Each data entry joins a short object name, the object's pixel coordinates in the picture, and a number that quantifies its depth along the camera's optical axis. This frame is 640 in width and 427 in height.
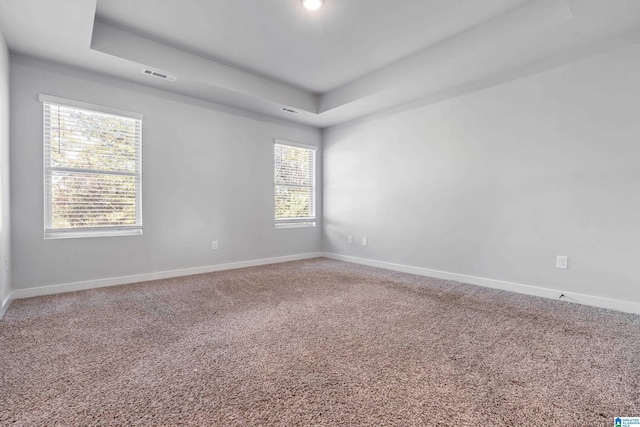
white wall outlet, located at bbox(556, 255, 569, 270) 2.83
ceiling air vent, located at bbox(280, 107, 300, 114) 4.33
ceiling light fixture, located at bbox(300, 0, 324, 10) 2.43
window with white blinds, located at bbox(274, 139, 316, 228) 4.93
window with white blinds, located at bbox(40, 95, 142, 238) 3.03
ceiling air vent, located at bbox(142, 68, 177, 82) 3.15
